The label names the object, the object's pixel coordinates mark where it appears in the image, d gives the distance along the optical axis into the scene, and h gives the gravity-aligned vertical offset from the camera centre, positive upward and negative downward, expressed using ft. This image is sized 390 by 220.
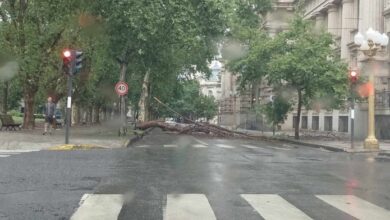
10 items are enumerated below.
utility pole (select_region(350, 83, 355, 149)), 87.04 +0.90
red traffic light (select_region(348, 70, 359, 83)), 88.98 +6.56
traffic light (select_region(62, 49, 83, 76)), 70.49 +6.16
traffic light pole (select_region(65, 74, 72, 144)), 70.03 +0.70
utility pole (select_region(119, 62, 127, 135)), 106.59 +1.55
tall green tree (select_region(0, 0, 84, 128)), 102.37 +14.03
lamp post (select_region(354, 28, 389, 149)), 85.40 +10.39
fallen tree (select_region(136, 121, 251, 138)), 139.85 -2.99
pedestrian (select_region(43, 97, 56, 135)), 96.94 +0.15
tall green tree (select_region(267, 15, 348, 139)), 115.96 +10.18
